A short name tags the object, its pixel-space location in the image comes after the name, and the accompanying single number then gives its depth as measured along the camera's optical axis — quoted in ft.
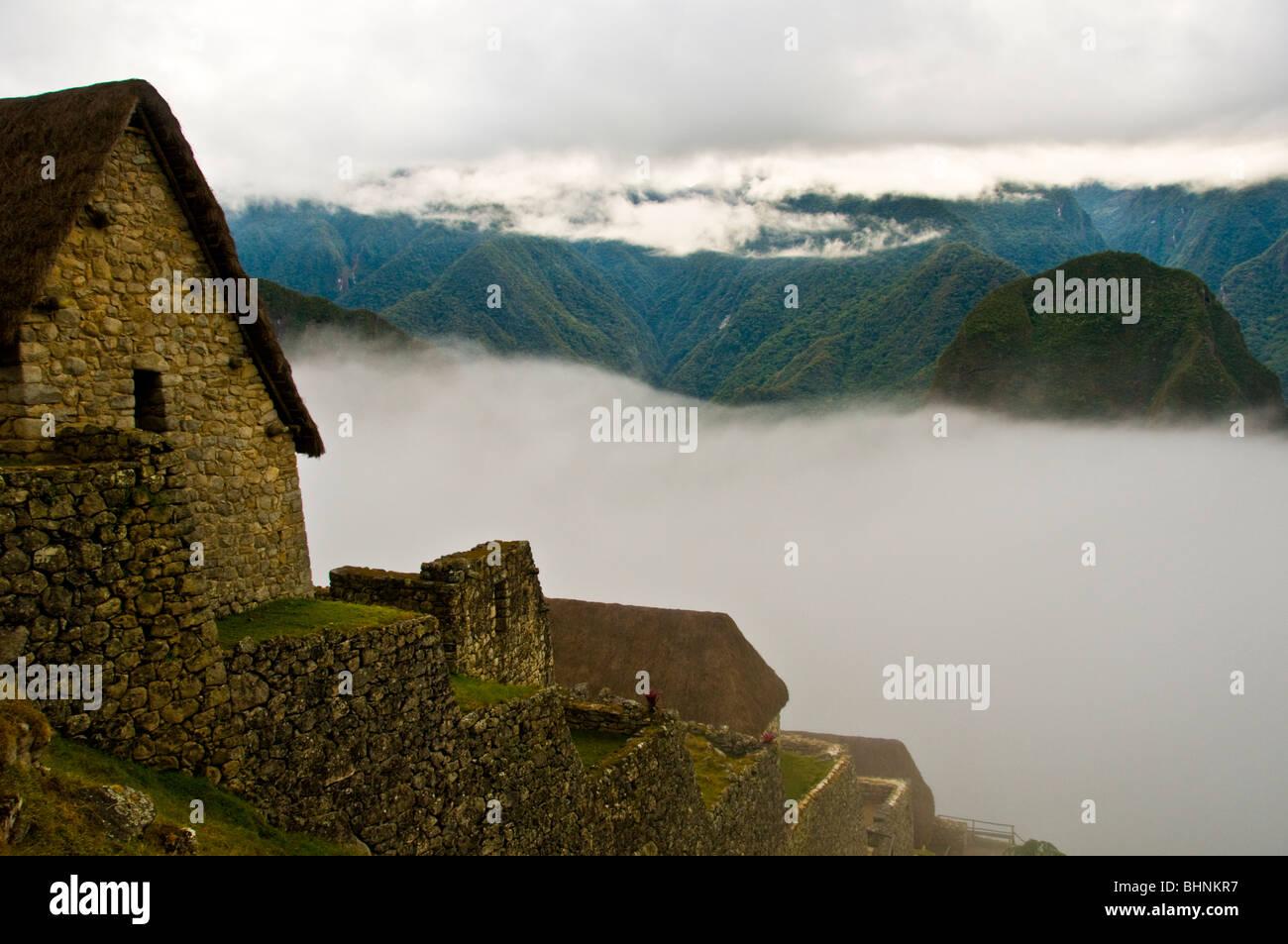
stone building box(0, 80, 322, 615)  25.67
